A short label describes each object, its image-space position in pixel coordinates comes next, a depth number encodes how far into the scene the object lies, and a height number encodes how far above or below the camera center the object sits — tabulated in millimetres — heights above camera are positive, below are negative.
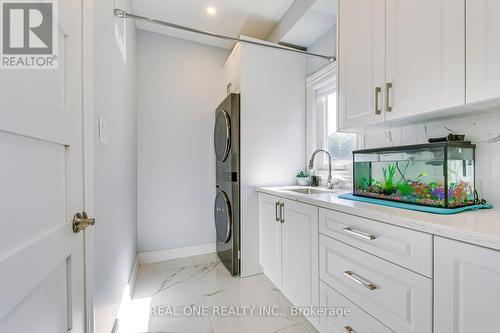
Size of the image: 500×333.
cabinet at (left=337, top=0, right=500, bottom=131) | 844 +509
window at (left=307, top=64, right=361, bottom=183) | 2072 +397
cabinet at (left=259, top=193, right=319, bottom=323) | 1394 -633
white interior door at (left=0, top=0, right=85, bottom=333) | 488 -79
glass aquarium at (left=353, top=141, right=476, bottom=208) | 1002 -51
